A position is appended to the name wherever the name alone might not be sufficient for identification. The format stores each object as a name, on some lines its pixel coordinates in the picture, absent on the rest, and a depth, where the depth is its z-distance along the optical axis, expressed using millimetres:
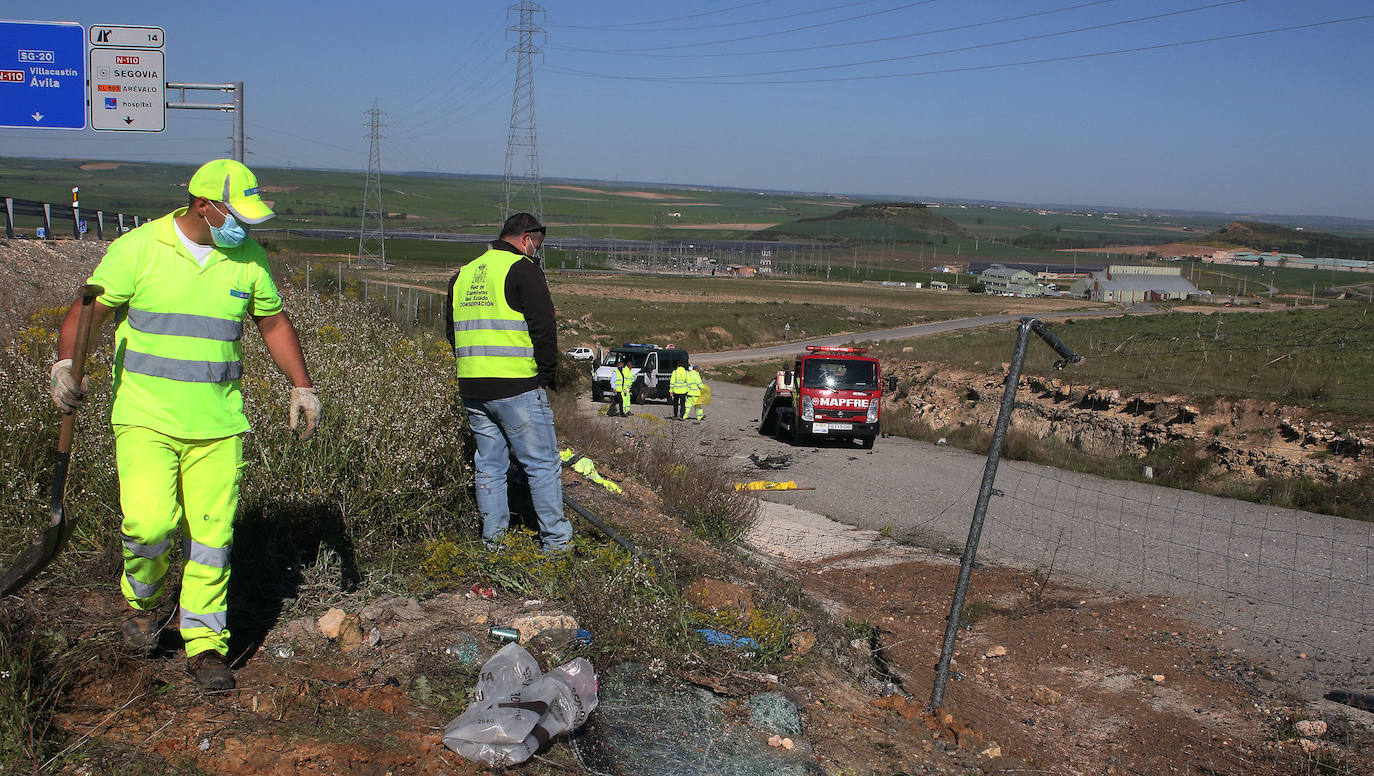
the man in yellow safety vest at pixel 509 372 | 5441
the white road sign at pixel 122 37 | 14969
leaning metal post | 4957
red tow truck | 19000
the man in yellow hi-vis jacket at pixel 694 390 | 23312
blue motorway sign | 14383
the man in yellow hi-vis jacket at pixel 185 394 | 3670
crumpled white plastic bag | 3502
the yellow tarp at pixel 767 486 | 13505
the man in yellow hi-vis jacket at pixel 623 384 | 25198
